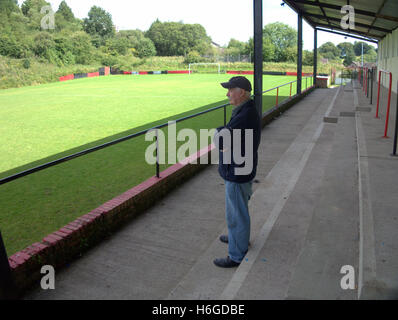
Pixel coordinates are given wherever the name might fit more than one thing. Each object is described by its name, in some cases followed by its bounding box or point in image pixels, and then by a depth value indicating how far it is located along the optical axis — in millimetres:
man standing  3139
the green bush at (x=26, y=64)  48384
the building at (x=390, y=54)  17844
